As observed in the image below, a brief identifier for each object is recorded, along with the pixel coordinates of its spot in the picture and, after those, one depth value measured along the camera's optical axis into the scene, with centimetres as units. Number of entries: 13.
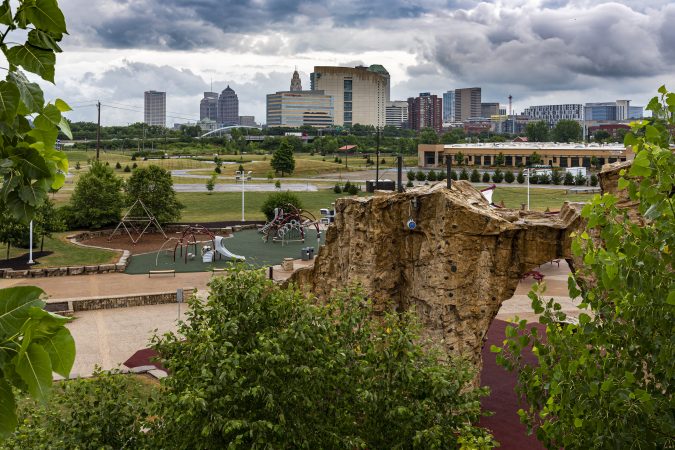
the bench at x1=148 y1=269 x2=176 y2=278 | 3866
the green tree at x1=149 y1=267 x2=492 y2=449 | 1062
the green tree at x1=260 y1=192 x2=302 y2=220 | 5606
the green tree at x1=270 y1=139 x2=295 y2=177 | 9394
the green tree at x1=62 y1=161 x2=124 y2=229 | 5362
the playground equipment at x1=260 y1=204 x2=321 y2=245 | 5066
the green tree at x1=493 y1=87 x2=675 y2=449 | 713
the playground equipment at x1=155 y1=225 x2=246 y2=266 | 4262
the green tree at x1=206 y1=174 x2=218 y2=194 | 7525
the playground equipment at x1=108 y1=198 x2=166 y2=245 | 4992
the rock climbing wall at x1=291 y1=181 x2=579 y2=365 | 1912
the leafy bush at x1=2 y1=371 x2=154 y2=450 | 1151
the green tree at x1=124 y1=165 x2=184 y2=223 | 5334
